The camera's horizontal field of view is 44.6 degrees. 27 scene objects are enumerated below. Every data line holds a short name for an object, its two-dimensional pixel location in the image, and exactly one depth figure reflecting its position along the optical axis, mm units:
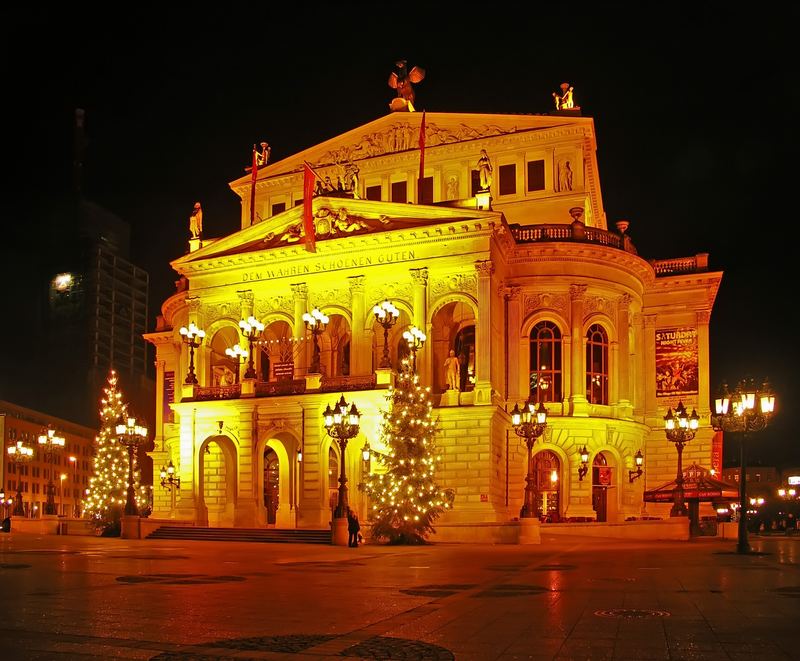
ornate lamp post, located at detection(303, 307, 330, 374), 43188
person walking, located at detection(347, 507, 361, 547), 36250
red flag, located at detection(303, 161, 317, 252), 48938
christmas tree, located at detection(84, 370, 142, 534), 52344
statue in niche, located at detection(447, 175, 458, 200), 57688
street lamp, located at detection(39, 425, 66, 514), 52031
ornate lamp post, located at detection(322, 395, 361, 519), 36312
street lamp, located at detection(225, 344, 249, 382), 48469
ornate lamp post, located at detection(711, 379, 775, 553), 31234
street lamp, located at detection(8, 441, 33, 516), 52338
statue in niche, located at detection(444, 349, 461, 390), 45969
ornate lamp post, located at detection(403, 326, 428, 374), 43688
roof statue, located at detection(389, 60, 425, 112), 60375
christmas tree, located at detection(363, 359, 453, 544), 38438
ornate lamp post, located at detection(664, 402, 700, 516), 40594
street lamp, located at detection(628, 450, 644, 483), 52844
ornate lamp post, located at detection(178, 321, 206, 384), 46438
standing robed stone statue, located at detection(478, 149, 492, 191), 47062
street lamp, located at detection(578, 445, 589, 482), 50178
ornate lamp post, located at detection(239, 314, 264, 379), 46250
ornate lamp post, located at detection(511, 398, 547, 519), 38438
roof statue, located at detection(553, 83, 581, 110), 58750
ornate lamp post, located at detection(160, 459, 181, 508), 63000
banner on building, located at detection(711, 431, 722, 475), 56750
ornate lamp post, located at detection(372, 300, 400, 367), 40125
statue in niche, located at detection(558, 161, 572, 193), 56219
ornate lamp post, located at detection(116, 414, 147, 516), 41875
